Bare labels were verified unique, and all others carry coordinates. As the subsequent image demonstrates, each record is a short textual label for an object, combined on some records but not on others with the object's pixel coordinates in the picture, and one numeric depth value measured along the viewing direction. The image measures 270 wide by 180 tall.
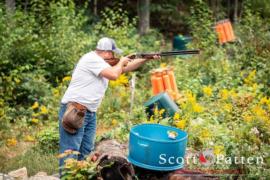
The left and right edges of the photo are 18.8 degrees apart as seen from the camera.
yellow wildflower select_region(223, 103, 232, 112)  13.31
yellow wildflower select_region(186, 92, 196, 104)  12.90
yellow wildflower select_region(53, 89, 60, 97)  15.92
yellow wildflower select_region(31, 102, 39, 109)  15.46
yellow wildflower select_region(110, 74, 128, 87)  16.16
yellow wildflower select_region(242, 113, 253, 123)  11.05
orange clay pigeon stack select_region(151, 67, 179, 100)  15.15
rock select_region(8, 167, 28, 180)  9.35
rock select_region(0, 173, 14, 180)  8.66
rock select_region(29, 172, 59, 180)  9.09
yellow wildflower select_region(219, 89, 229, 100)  14.33
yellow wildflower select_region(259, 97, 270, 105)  13.47
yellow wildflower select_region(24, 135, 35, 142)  13.36
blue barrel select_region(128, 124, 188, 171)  7.92
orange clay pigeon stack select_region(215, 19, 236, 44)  23.51
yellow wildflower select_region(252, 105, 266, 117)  10.91
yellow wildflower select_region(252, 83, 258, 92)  15.34
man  9.37
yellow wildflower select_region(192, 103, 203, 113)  12.75
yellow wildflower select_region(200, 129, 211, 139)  11.39
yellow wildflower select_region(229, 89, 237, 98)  14.18
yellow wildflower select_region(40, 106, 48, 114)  14.85
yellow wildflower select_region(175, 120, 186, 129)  11.27
